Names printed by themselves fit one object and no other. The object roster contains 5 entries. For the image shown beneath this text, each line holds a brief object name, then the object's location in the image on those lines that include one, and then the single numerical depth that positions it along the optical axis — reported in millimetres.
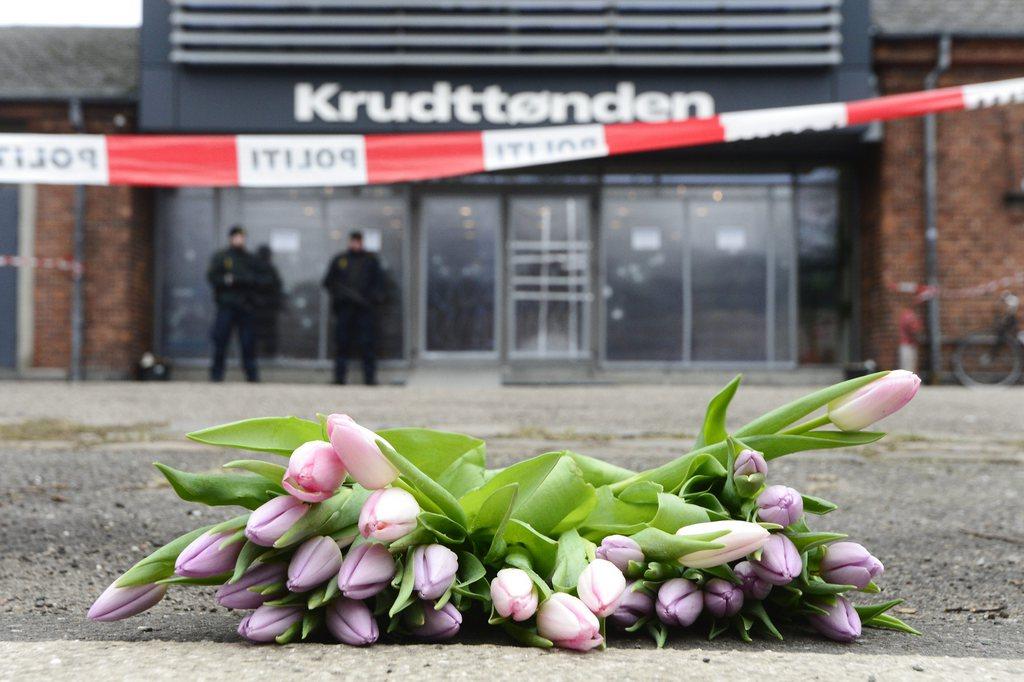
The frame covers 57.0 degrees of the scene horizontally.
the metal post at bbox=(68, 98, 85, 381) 11969
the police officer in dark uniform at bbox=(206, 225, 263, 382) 11203
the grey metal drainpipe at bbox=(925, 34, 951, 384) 11703
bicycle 11516
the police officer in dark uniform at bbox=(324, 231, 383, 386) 11375
